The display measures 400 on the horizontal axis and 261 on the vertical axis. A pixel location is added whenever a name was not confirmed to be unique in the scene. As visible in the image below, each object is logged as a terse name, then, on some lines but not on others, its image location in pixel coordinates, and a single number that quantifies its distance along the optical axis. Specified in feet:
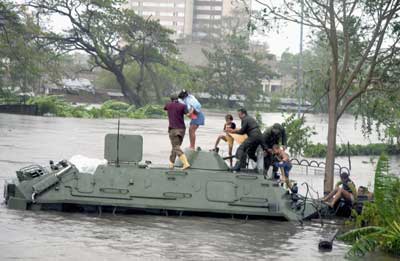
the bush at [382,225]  59.88
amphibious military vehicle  66.90
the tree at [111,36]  242.78
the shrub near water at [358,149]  149.00
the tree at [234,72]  328.29
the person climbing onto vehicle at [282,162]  74.08
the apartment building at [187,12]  549.13
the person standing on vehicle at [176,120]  72.18
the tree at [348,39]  87.25
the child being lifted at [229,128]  74.59
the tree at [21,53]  192.37
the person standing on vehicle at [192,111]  74.02
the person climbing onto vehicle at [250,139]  71.36
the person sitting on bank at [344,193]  73.51
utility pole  88.70
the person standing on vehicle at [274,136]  75.00
